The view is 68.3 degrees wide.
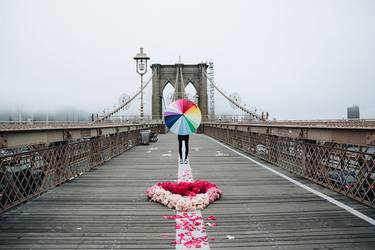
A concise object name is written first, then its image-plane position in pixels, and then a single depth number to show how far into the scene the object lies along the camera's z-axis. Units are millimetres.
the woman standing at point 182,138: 10188
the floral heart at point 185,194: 5258
